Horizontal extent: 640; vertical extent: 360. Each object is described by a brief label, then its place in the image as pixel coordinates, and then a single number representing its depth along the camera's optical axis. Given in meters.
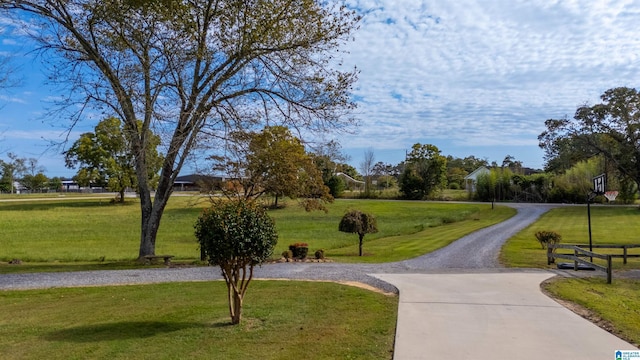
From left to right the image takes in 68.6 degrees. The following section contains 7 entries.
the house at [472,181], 67.25
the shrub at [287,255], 16.88
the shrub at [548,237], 19.09
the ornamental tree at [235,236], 6.54
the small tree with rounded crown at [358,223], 19.67
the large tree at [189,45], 13.79
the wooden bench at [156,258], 15.80
